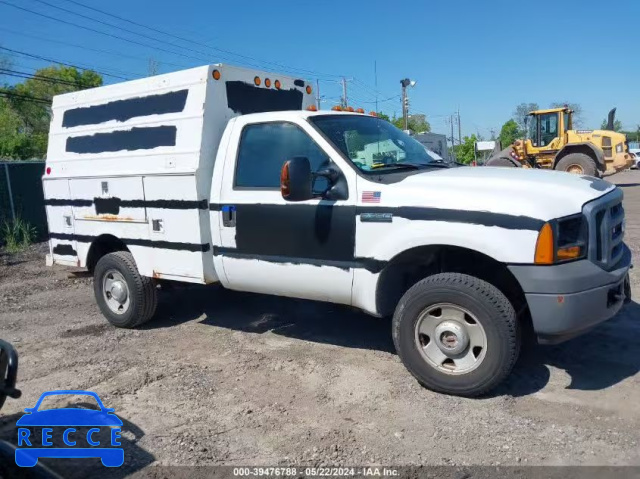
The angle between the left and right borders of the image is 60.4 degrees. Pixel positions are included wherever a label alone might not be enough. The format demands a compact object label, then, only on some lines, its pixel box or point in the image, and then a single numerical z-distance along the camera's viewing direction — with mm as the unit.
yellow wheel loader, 19188
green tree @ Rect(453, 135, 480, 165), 39250
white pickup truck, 3615
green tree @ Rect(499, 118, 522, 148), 59575
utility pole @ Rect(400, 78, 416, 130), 27953
